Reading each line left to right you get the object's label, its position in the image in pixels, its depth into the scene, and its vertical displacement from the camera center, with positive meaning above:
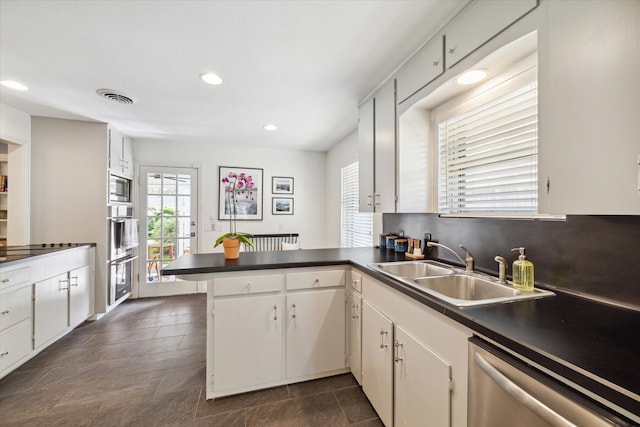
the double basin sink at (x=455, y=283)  1.17 -0.38
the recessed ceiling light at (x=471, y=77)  1.39 +0.78
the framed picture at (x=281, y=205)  4.51 +0.16
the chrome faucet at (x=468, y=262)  1.59 -0.29
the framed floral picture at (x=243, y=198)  4.25 +0.28
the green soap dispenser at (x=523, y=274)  1.24 -0.28
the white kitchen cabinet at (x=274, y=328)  1.79 -0.83
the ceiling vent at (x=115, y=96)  2.35 +1.12
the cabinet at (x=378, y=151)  2.04 +0.55
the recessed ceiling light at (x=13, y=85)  2.18 +1.11
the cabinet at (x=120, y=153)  3.32 +0.83
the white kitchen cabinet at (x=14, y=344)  2.01 -1.08
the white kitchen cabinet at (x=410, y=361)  1.03 -0.71
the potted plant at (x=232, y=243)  1.99 -0.22
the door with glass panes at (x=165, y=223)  4.00 -0.14
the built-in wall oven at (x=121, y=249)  3.32 -0.48
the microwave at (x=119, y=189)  3.32 +0.34
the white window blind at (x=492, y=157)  1.34 +0.35
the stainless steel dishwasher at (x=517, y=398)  0.62 -0.50
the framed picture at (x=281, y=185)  4.50 +0.52
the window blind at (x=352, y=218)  3.28 -0.05
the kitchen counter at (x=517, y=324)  0.62 -0.37
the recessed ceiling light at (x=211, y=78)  2.08 +1.12
